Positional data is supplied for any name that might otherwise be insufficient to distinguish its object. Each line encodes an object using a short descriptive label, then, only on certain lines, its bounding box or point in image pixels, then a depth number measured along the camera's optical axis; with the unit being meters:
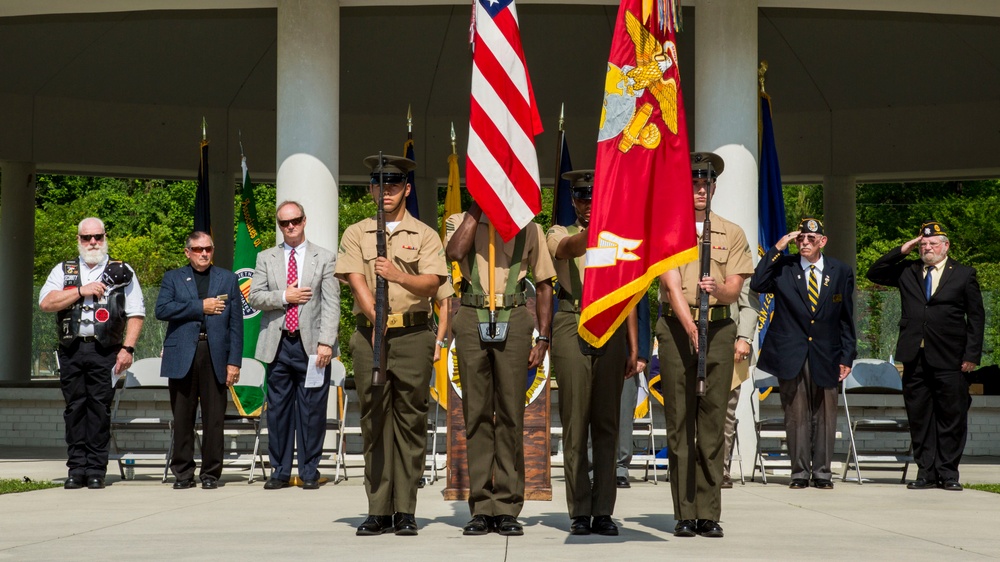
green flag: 12.18
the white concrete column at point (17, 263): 18.72
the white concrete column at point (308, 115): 10.84
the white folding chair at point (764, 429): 10.01
